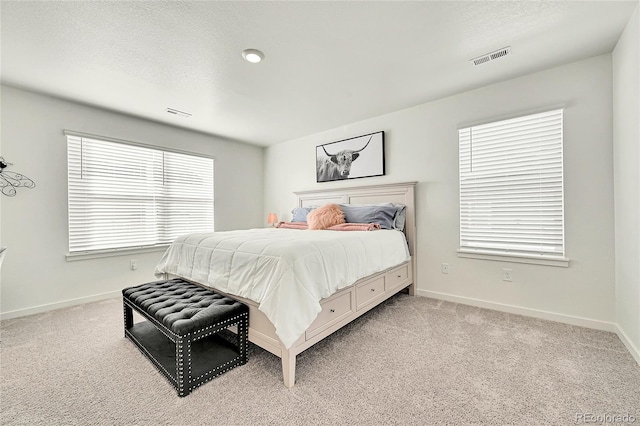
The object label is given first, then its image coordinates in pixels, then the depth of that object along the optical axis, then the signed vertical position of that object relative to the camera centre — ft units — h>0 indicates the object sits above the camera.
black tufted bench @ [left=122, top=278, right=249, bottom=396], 5.42 -2.51
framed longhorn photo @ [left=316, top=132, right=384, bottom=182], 12.64 +2.72
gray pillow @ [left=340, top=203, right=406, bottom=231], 11.03 -0.11
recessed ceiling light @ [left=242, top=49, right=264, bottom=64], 7.42 +4.43
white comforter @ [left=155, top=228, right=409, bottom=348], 5.69 -1.35
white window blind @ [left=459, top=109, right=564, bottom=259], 8.66 +0.81
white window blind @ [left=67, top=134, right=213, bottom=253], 10.86 +0.93
